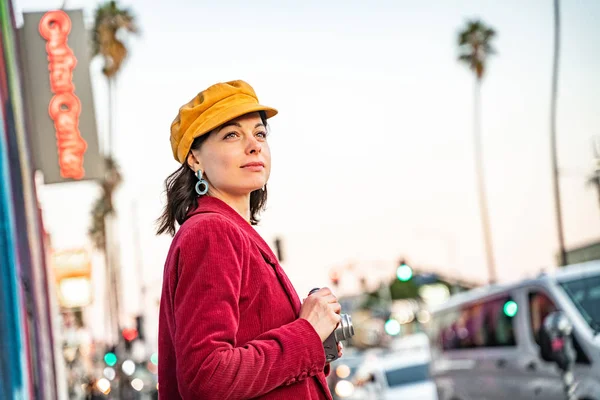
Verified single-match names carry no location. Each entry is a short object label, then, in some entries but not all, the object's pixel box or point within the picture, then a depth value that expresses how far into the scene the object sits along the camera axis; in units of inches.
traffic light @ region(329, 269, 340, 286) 1357.0
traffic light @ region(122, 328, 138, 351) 1340.3
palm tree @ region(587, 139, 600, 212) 493.0
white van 390.6
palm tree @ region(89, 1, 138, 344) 1502.2
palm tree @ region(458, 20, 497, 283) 1807.3
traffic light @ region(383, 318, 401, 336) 1562.5
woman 99.7
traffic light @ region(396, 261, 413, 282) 993.3
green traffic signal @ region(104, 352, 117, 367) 1197.7
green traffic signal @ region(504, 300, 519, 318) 457.3
